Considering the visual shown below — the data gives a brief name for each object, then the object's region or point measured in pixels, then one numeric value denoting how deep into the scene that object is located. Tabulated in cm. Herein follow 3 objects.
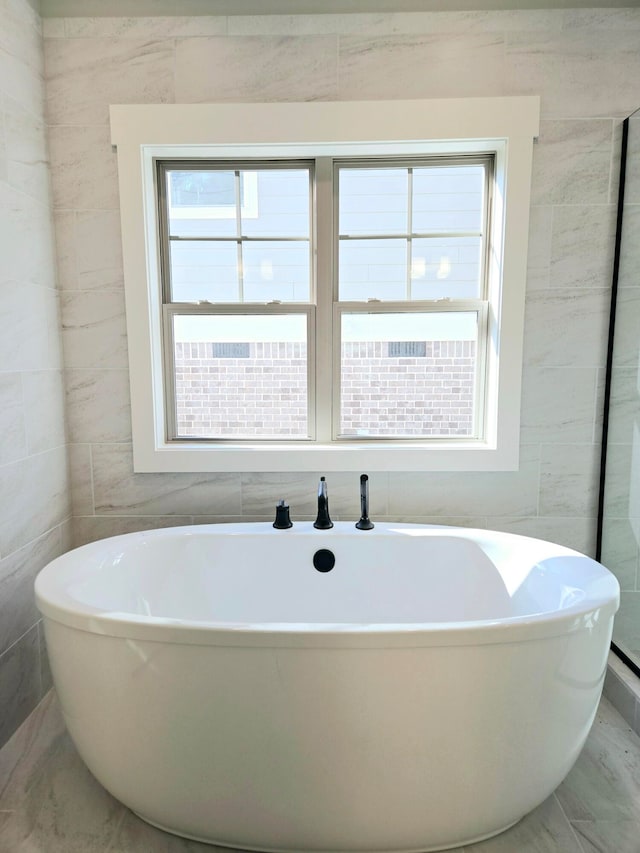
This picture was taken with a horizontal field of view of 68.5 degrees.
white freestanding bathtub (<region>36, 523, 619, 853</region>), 106
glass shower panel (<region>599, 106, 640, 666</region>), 184
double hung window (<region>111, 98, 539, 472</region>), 198
